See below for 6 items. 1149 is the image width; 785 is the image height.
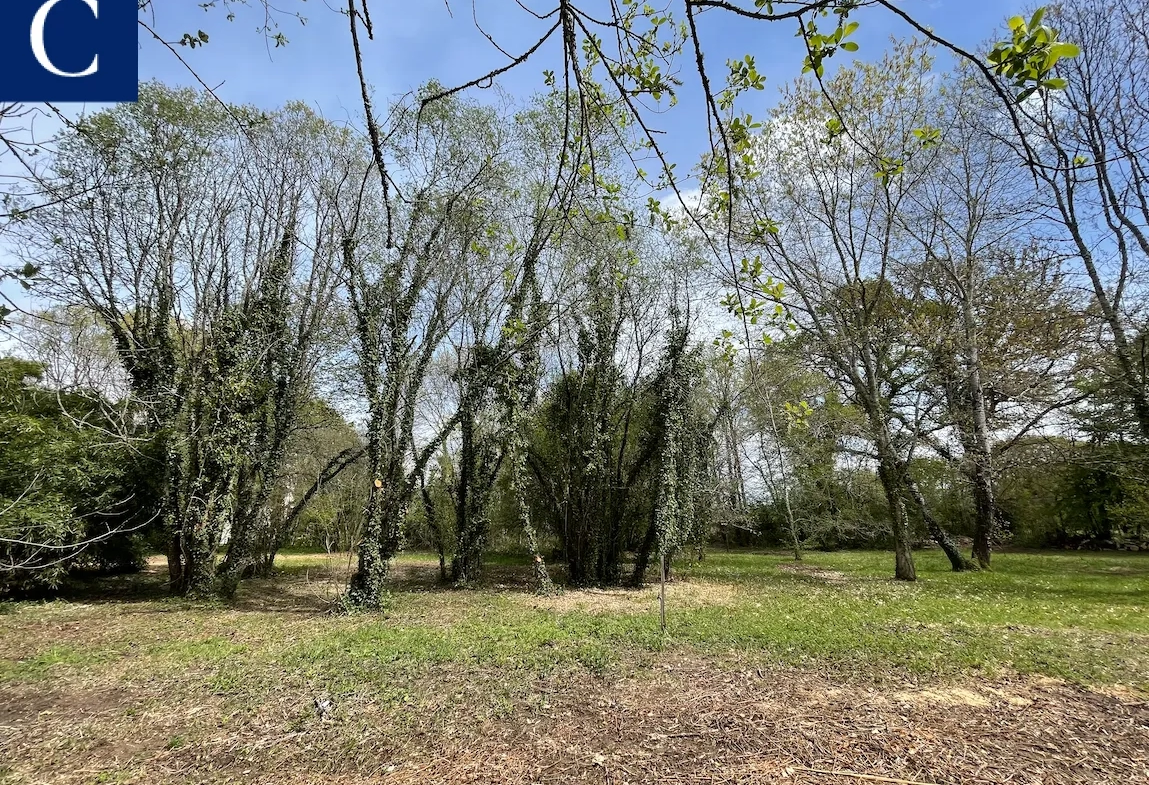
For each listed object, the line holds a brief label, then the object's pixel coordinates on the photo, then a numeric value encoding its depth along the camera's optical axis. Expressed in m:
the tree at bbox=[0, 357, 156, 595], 7.73
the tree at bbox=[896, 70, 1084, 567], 10.12
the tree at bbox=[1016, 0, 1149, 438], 8.42
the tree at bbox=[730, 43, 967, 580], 10.83
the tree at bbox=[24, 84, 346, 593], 9.66
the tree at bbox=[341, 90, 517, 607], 8.95
